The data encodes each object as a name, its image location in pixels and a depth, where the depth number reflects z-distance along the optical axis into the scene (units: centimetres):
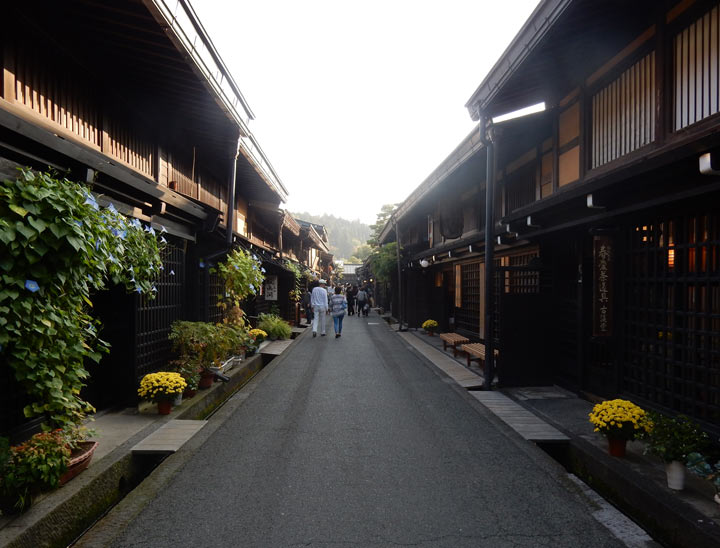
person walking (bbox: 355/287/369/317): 3158
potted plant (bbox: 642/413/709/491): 404
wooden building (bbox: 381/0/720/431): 510
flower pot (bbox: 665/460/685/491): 404
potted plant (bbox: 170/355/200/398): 726
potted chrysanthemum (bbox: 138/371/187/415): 629
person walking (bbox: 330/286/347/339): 1825
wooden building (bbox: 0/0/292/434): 471
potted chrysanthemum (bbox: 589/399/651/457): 484
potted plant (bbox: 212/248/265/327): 1011
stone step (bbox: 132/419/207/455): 505
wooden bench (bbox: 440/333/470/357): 1285
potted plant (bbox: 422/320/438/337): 1867
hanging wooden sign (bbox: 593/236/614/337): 655
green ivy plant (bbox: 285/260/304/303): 2000
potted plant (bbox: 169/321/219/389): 773
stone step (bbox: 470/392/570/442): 590
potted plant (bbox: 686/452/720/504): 366
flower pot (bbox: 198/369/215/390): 795
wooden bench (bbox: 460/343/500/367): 1048
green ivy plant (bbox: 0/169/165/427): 319
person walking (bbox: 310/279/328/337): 1823
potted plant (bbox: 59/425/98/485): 388
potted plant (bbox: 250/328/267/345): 1280
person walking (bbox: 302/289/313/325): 2544
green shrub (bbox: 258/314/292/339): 1597
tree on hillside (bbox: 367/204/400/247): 5269
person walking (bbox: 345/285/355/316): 3216
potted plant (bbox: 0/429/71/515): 332
